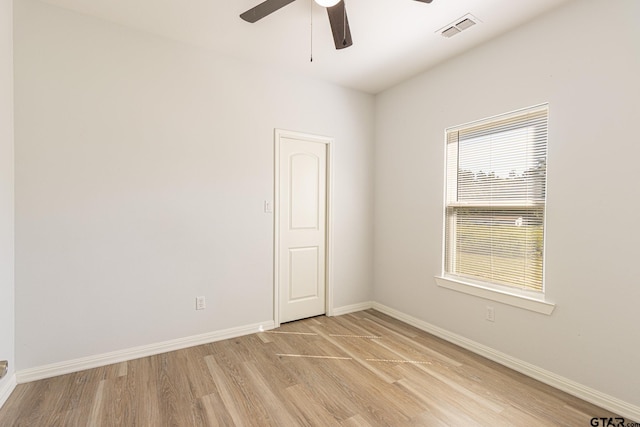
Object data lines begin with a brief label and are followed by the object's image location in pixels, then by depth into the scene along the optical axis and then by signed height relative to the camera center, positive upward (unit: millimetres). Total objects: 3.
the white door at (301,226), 3342 -207
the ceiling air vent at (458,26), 2324 +1453
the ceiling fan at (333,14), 1868 +1237
